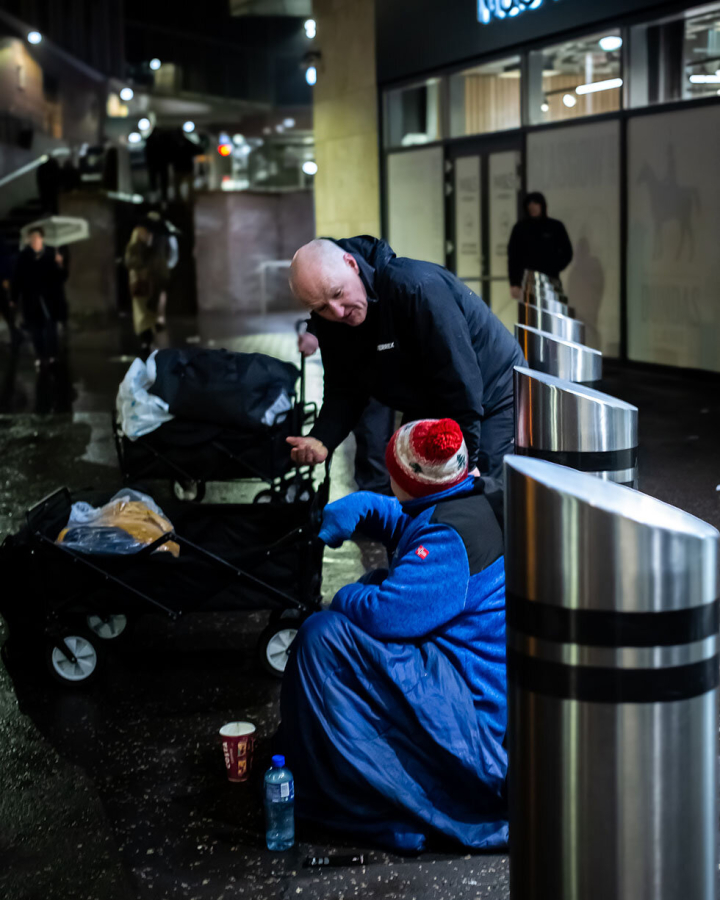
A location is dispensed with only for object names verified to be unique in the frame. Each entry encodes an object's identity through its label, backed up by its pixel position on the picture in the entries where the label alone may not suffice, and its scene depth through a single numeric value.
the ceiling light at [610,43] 14.81
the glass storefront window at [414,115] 19.25
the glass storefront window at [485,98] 17.20
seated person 3.50
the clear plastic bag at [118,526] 5.21
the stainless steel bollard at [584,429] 3.86
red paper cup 4.00
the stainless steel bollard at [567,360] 5.12
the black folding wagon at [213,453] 7.57
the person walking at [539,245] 14.02
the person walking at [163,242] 18.25
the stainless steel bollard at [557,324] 6.24
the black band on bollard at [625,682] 2.04
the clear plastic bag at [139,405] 7.53
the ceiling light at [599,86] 14.91
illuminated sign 16.05
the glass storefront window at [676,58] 13.45
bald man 4.41
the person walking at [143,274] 17.88
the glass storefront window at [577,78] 14.98
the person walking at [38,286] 18.17
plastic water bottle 3.52
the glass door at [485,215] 17.48
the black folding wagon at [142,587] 4.91
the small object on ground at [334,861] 3.46
